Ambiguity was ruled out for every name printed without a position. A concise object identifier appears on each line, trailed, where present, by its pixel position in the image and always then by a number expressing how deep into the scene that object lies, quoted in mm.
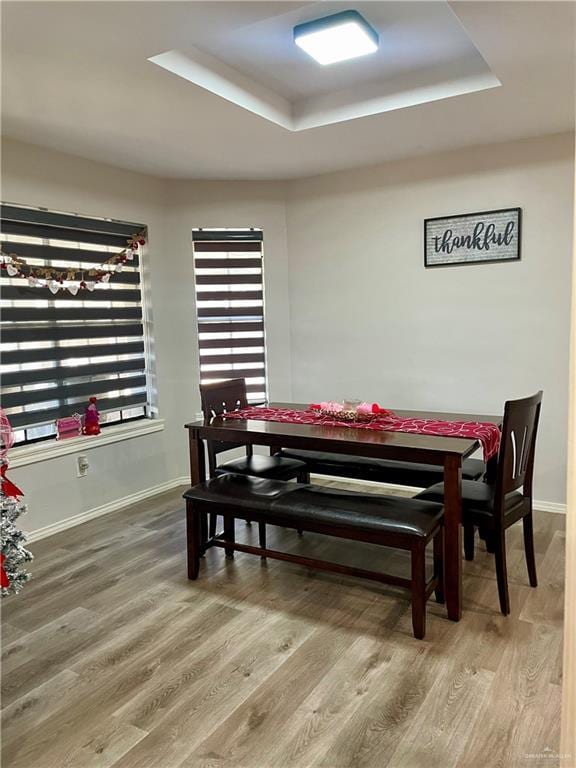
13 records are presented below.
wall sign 3719
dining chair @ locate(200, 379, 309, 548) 3264
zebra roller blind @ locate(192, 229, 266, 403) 4461
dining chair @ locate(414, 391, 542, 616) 2365
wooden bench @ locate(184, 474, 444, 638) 2293
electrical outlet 3715
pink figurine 3799
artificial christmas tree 1705
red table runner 2654
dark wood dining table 2369
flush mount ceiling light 2322
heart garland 3359
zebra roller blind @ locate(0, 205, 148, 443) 3414
